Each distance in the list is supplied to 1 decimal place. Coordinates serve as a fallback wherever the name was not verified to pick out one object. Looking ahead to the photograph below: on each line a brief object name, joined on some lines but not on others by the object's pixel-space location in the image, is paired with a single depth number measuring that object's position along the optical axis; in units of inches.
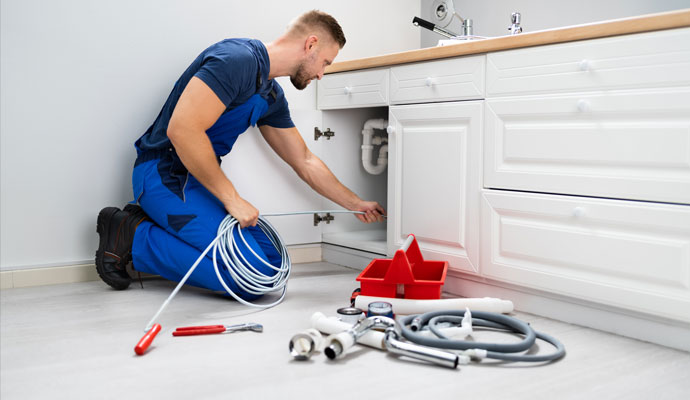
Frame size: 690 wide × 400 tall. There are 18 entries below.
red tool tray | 81.8
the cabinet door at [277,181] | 111.7
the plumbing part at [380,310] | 73.6
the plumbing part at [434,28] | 110.9
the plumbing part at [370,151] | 120.9
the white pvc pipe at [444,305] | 78.0
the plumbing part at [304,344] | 63.1
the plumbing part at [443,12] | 117.7
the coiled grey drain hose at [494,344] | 62.3
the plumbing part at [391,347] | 61.3
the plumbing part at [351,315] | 73.0
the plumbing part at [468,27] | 112.4
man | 87.2
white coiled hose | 85.0
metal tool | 71.6
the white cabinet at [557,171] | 67.4
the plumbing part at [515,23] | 102.2
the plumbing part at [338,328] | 66.5
